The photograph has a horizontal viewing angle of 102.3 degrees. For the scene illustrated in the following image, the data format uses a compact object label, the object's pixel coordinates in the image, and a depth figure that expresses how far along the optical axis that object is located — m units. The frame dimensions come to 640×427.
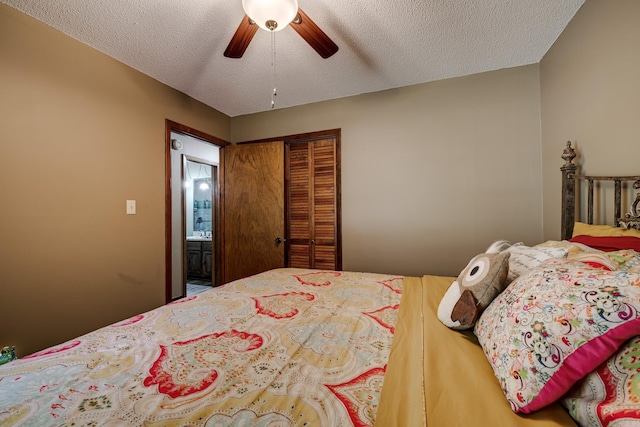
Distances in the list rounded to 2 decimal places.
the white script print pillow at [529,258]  0.98
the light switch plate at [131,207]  2.29
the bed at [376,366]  0.53
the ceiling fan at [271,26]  1.28
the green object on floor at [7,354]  1.51
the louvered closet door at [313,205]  3.06
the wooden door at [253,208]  3.20
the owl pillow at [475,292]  0.90
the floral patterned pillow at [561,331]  0.51
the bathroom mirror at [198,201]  5.31
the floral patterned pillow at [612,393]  0.46
